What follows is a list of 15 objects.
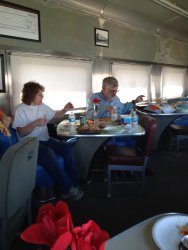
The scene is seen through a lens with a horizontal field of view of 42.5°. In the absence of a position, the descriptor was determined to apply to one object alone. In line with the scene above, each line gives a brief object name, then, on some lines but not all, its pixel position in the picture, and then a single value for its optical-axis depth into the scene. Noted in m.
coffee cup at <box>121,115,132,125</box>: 2.66
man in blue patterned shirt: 3.12
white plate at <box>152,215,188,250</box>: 0.71
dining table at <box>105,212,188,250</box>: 0.72
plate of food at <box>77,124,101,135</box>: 2.37
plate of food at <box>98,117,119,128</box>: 2.71
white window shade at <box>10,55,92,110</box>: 2.91
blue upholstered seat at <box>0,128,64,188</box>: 2.23
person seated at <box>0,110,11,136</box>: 1.95
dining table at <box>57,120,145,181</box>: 2.35
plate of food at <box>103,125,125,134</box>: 2.42
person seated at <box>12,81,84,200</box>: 2.30
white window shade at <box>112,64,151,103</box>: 4.37
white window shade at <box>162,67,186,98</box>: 5.48
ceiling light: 3.60
